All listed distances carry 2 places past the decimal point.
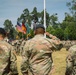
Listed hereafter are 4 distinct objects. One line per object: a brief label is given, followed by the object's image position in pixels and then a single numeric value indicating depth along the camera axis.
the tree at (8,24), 67.98
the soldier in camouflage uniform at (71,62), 3.61
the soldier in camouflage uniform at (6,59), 3.34
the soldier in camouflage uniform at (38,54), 3.49
